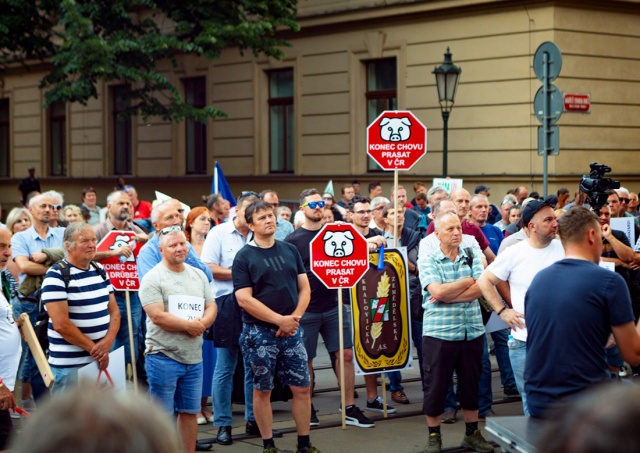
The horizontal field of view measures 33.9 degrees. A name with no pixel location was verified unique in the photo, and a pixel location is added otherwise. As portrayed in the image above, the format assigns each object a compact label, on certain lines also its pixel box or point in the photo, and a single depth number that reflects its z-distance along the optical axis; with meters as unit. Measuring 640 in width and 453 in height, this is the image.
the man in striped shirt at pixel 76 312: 7.19
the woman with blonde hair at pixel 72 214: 12.64
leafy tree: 22.95
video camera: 9.36
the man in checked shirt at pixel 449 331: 8.20
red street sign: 17.83
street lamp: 19.62
